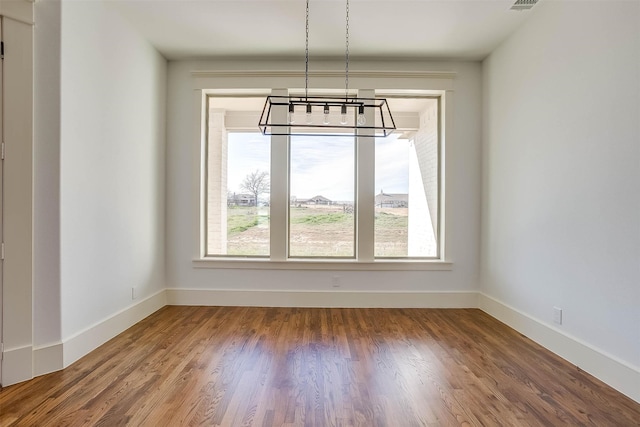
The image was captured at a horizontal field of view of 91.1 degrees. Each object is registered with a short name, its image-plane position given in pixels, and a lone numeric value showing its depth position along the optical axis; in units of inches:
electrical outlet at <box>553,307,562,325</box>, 105.9
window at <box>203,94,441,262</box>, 162.1
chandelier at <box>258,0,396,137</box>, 96.9
